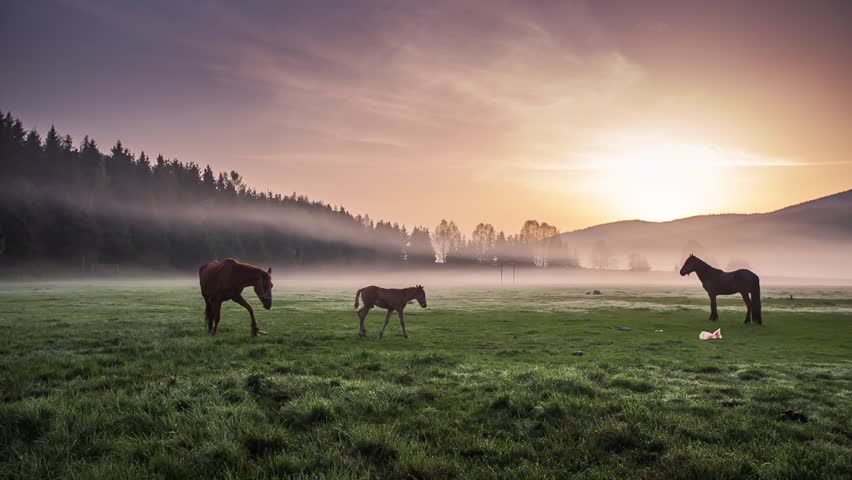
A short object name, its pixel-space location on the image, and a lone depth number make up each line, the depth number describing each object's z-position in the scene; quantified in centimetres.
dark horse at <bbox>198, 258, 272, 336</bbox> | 1984
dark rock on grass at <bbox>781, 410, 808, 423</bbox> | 809
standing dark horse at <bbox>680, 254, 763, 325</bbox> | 3050
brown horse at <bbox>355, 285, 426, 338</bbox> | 2234
